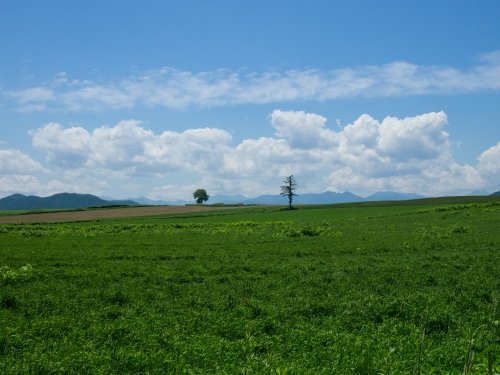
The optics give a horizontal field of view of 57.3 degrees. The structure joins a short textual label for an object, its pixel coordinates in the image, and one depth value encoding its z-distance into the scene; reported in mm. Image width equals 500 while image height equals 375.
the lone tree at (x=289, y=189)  138500
